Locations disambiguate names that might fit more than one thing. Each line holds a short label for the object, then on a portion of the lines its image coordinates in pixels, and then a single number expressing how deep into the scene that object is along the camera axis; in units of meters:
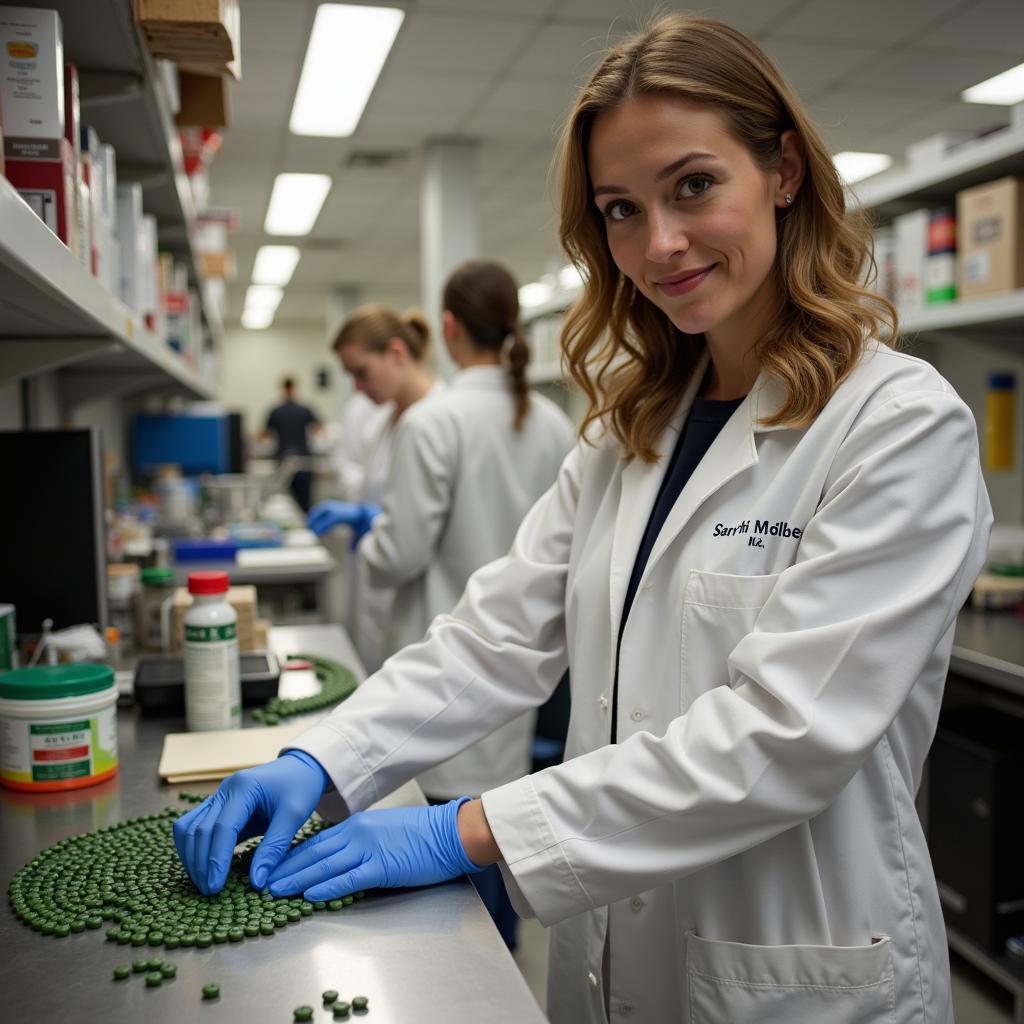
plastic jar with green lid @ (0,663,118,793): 1.16
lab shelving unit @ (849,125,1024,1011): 2.00
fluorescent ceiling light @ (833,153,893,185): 6.07
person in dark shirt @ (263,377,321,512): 10.40
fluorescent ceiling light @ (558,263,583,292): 5.55
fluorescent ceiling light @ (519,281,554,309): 10.13
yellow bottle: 2.75
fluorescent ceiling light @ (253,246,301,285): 9.15
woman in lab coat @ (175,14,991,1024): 0.86
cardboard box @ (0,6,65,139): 1.16
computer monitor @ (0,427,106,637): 1.65
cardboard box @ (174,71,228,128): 2.27
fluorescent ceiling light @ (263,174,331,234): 6.59
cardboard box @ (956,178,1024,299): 2.27
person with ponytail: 2.41
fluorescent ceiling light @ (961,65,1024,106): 4.70
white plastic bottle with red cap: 1.41
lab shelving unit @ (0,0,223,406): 0.90
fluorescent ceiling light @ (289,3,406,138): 3.90
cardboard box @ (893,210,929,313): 2.56
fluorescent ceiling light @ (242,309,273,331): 13.63
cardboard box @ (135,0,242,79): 1.37
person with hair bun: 3.14
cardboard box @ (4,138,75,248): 1.19
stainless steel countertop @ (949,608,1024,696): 1.90
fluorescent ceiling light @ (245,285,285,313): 11.54
